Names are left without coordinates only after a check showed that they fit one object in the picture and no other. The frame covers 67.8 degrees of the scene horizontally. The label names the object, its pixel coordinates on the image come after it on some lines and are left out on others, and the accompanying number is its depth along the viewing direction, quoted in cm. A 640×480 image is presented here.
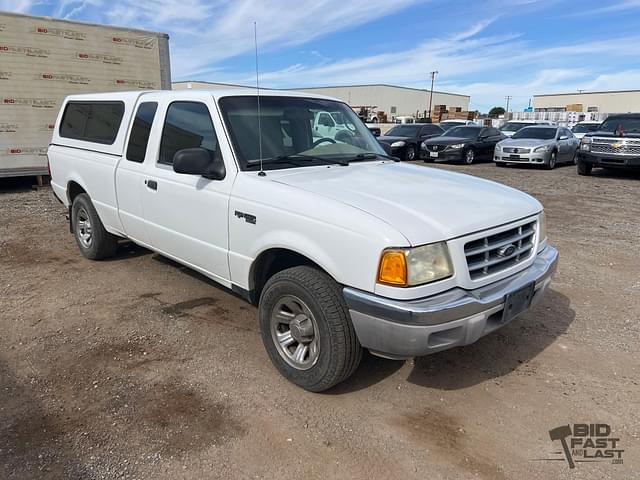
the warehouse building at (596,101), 7425
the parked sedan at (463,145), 1706
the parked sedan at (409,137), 1800
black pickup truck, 1274
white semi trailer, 923
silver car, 1575
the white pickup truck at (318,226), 259
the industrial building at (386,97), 8650
